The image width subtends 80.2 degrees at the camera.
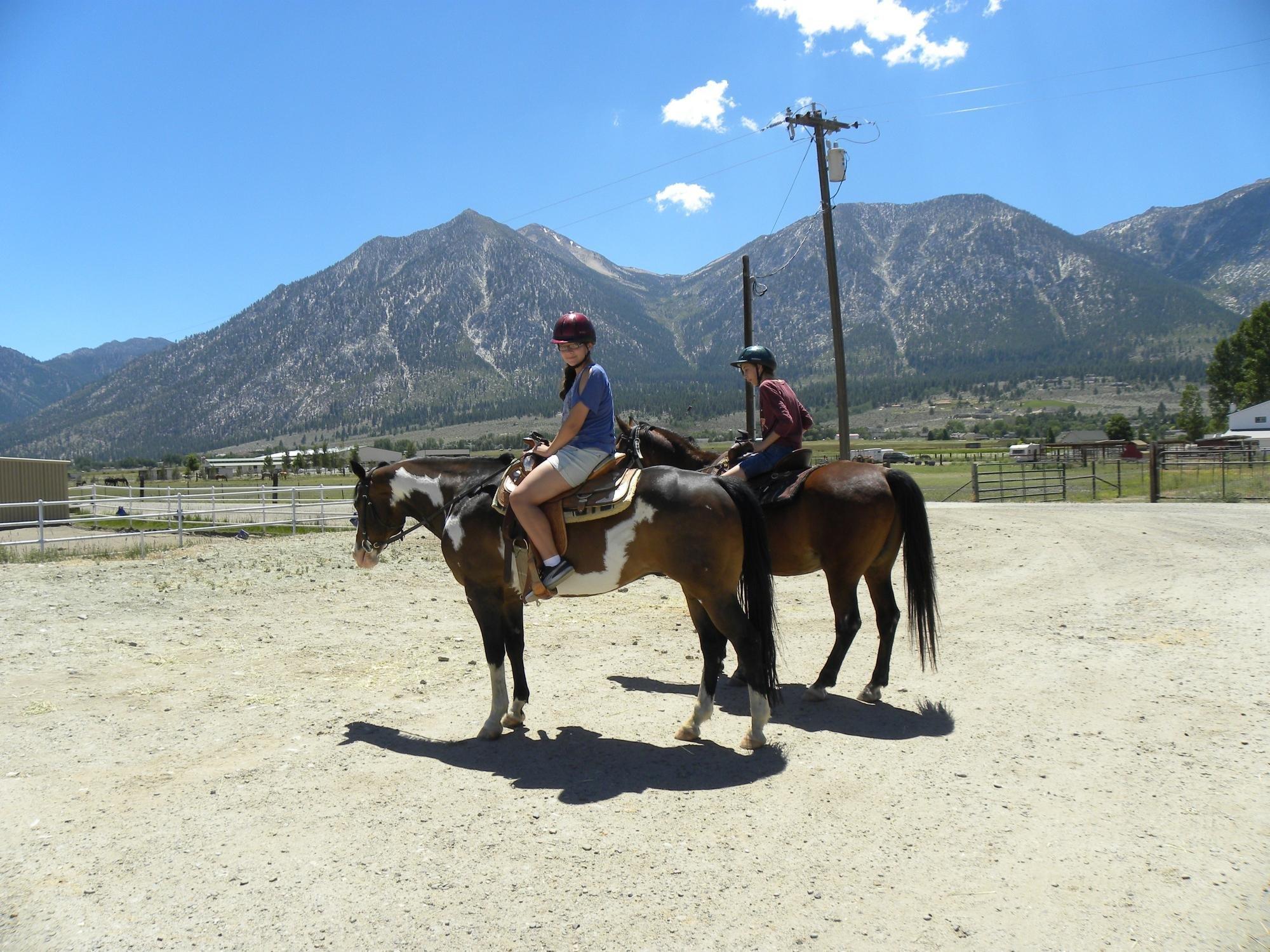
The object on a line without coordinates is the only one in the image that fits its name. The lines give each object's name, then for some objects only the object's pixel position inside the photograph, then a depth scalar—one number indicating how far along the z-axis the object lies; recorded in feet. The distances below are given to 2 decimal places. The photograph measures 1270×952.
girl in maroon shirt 21.06
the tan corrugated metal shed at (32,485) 98.17
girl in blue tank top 16.87
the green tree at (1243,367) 222.07
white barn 249.75
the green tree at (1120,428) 303.89
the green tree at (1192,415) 263.70
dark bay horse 20.76
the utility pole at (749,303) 70.08
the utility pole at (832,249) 60.90
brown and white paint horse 16.98
